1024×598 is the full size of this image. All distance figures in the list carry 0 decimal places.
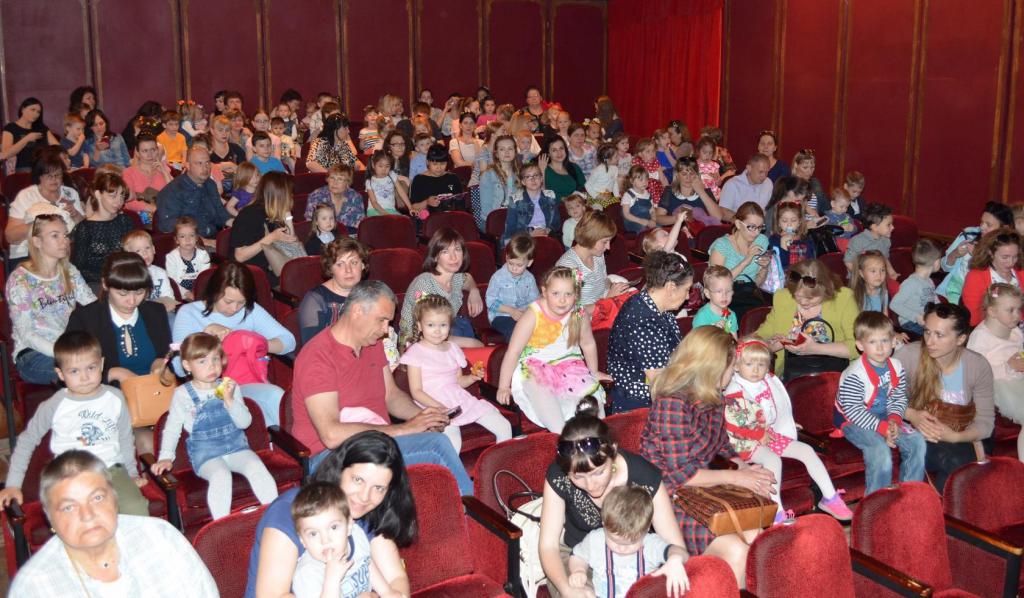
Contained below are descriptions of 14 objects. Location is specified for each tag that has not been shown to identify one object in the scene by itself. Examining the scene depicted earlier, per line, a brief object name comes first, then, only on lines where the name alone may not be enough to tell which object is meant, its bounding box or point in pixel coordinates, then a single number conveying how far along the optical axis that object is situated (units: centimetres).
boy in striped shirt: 442
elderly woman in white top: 254
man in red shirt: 380
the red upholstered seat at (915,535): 335
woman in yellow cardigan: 530
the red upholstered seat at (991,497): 369
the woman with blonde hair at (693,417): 366
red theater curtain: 1332
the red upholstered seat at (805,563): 303
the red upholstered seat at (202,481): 388
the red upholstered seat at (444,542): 334
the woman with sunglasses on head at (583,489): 317
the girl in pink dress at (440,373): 455
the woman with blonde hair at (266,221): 629
